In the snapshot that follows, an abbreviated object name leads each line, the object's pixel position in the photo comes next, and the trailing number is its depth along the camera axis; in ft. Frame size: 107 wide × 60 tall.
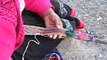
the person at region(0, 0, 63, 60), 2.56
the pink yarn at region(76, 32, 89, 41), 5.90
